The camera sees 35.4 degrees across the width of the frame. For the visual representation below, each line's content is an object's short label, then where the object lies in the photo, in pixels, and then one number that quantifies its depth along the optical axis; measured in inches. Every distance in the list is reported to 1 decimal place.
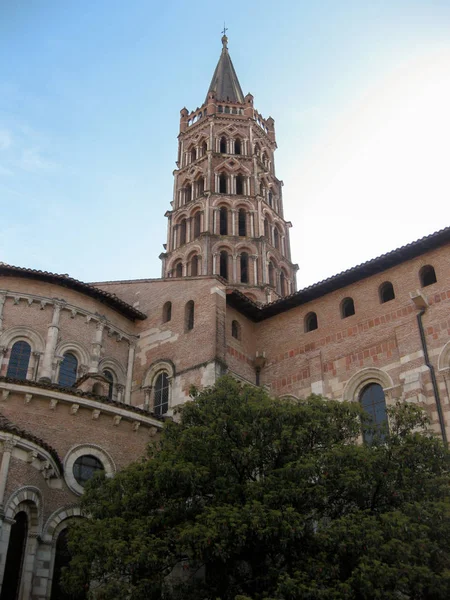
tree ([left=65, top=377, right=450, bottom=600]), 499.8
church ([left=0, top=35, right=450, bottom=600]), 684.1
